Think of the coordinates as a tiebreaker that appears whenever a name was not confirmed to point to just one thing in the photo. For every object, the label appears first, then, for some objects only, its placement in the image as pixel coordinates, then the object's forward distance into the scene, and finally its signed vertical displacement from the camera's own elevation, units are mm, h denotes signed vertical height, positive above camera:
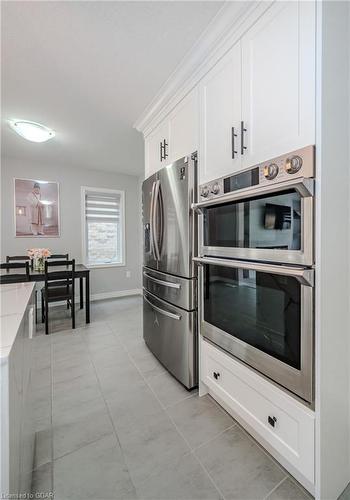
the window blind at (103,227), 4512 +368
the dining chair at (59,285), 3014 -528
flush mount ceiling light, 2555 +1290
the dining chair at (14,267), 2857 -299
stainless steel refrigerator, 1746 -179
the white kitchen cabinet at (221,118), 1341 +787
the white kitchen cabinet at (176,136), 1756 +939
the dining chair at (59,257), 3795 -186
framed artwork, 3900 +633
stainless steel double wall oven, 992 -104
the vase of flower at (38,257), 3400 -169
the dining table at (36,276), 2855 -393
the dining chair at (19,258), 3586 -194
